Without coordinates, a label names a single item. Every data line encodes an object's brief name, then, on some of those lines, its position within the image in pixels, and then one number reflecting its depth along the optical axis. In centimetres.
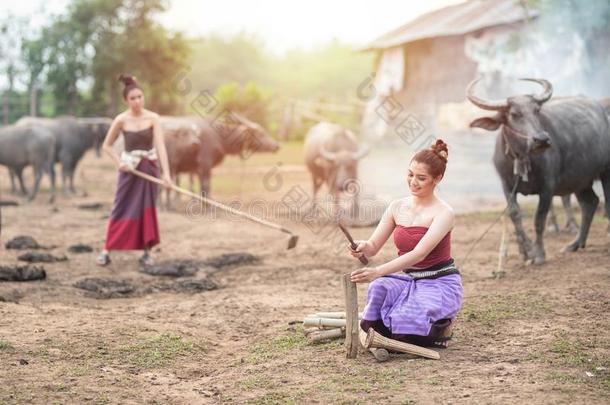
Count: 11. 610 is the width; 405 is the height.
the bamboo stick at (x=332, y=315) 546
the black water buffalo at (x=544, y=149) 773
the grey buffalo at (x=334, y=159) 1270
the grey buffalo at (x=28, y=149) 1518
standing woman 831
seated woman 470
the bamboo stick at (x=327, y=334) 521
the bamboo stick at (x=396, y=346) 465
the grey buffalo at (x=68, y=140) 1662
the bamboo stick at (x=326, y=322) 527
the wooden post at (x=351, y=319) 461
